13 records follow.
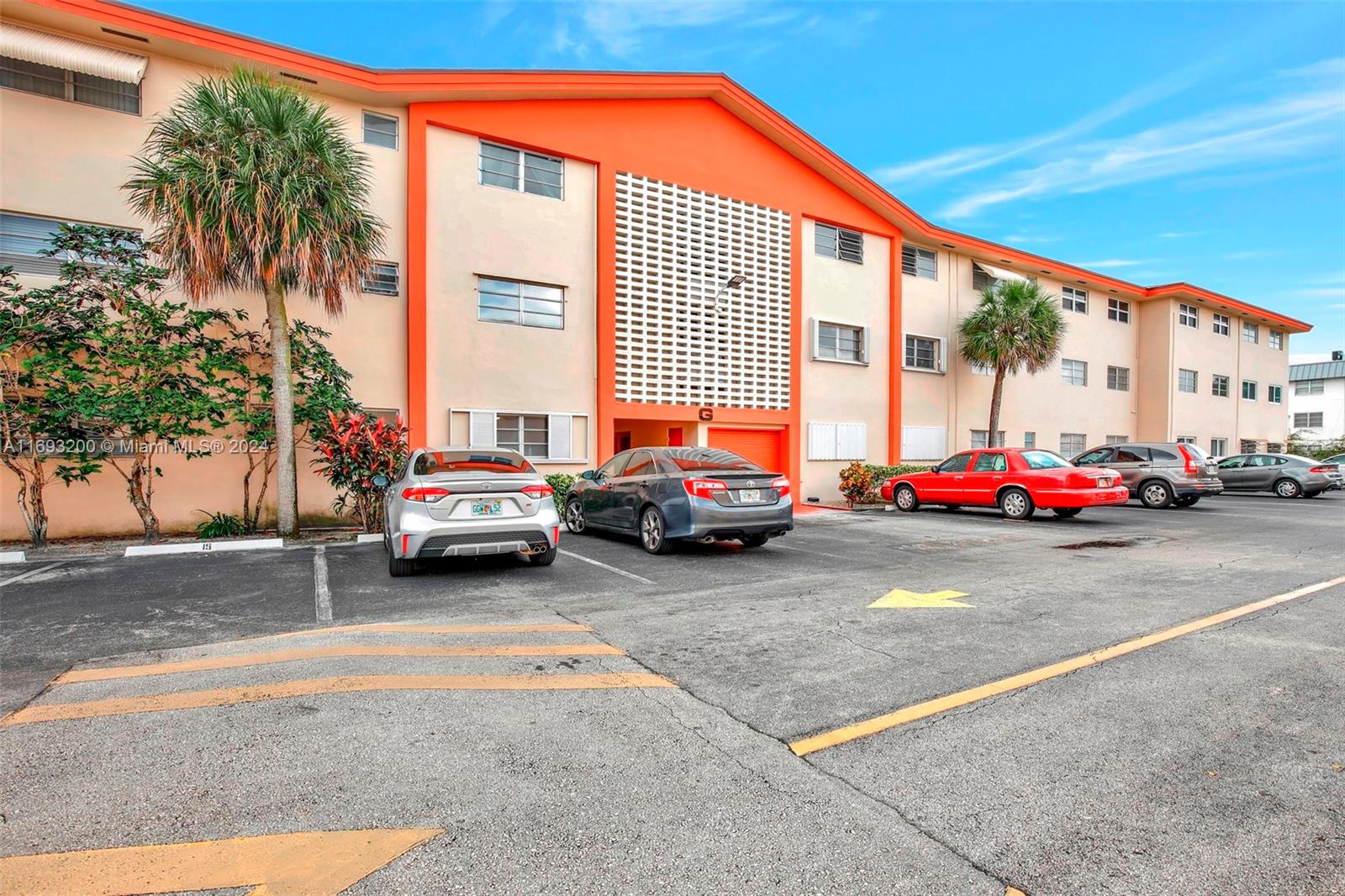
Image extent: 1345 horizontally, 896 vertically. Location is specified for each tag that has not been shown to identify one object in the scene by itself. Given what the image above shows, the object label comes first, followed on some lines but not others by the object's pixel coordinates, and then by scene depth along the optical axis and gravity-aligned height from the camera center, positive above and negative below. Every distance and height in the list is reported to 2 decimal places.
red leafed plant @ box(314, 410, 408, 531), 11.07 -0.47
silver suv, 17.05 -1.13
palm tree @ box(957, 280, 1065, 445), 20.39 +3.09
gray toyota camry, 8.73 -0.97
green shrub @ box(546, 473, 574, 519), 13.67 -1.20
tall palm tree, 9.64 +3.43
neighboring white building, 50.47 +2.37
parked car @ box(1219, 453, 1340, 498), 20.73 -1.47
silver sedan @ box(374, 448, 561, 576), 7.05 -0.92
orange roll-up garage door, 17.56 -0.41
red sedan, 13.52 -1.23
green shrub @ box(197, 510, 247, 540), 10.99 -1.72
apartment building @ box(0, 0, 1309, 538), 11.14 +4.04
